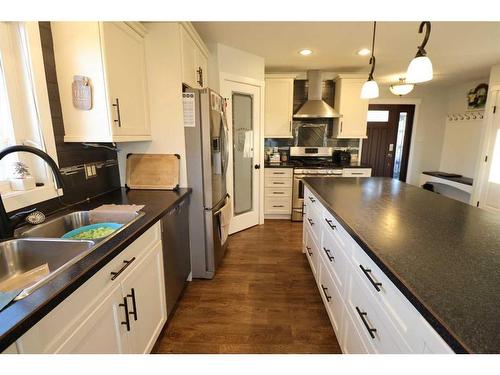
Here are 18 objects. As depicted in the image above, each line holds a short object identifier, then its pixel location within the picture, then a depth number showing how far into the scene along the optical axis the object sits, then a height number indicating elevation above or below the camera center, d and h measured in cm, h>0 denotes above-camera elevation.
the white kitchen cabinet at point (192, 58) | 203 +75
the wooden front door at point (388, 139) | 532 +3
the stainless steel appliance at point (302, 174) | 383 -52
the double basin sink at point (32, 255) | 103 -49
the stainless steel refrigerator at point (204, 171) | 202 -27
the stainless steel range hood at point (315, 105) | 394 +57
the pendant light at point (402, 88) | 334 +70
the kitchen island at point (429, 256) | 60 -42
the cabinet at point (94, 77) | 145 +38
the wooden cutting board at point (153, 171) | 212 -27
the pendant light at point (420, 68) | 144 +42
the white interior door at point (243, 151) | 313 -15
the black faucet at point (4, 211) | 107 -30
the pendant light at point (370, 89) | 210 +43
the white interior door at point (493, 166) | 371 -39
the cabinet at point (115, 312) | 72 -65
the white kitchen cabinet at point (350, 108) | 396 +52
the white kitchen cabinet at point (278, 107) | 387 +52
